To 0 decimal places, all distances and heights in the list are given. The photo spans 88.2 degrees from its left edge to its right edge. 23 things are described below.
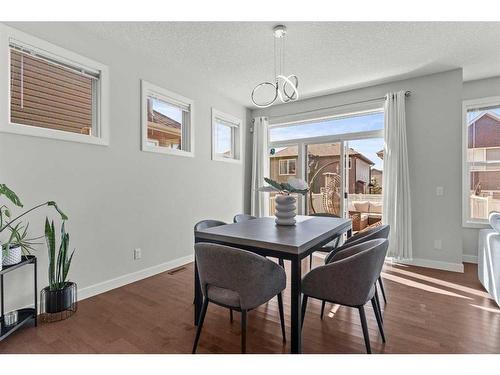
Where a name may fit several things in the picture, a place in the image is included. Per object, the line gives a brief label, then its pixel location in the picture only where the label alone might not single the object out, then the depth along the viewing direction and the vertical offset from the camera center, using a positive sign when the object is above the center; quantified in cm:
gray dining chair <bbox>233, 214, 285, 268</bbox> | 286 -36
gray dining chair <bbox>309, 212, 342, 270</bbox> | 275 -66
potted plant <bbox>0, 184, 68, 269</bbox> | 188 -38
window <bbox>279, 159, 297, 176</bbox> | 481 +38
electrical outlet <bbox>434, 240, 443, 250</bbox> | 347 -78
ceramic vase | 223 -19
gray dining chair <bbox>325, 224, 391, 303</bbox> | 211 -42
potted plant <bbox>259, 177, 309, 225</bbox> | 214 -10
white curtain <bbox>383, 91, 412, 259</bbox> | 360 +8
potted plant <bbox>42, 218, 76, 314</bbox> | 212 -81
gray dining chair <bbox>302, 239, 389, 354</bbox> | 154 -58
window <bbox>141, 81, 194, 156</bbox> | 313 +88
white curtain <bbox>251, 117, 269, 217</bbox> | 484 +43
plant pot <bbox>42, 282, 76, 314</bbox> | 214 -94
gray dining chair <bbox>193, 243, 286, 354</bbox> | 148 -54
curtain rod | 363 +132
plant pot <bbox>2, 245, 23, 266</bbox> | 188 -51
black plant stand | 180 -99
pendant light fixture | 241 +151
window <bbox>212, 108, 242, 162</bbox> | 426 +90
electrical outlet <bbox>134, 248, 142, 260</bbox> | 302 -79
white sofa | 239 -75
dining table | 151 -35
